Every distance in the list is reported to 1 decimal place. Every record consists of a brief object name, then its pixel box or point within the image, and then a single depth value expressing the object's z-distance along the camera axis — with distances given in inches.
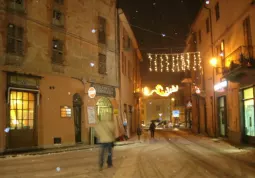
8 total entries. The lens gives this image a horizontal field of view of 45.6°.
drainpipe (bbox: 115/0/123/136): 1103.6
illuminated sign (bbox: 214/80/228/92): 888.9
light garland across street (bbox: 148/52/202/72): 1020.2
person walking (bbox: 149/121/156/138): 1194.2
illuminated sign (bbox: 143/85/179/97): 1434.5
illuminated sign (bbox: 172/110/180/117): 2721.5
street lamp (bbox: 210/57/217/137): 1100.8
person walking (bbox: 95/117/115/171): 428.8
